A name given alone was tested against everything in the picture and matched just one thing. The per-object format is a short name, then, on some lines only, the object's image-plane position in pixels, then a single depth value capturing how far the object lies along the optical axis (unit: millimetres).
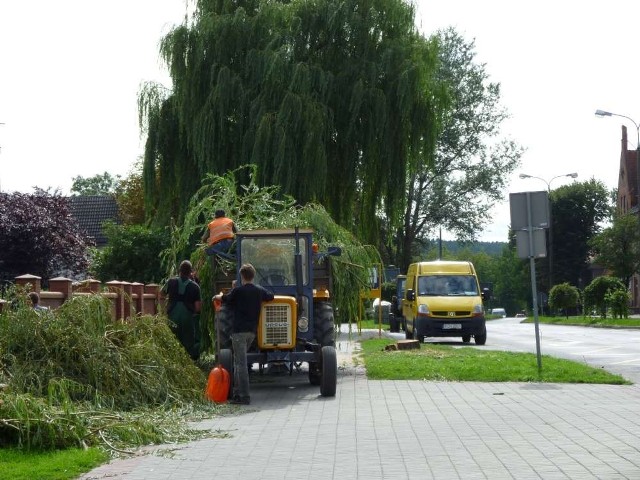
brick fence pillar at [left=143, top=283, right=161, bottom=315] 23141
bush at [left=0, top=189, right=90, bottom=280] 48625
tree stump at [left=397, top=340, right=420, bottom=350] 25984
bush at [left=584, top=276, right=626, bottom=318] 55831
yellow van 33375
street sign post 19438
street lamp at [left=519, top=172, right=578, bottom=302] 72688
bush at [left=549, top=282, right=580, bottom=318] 70250
